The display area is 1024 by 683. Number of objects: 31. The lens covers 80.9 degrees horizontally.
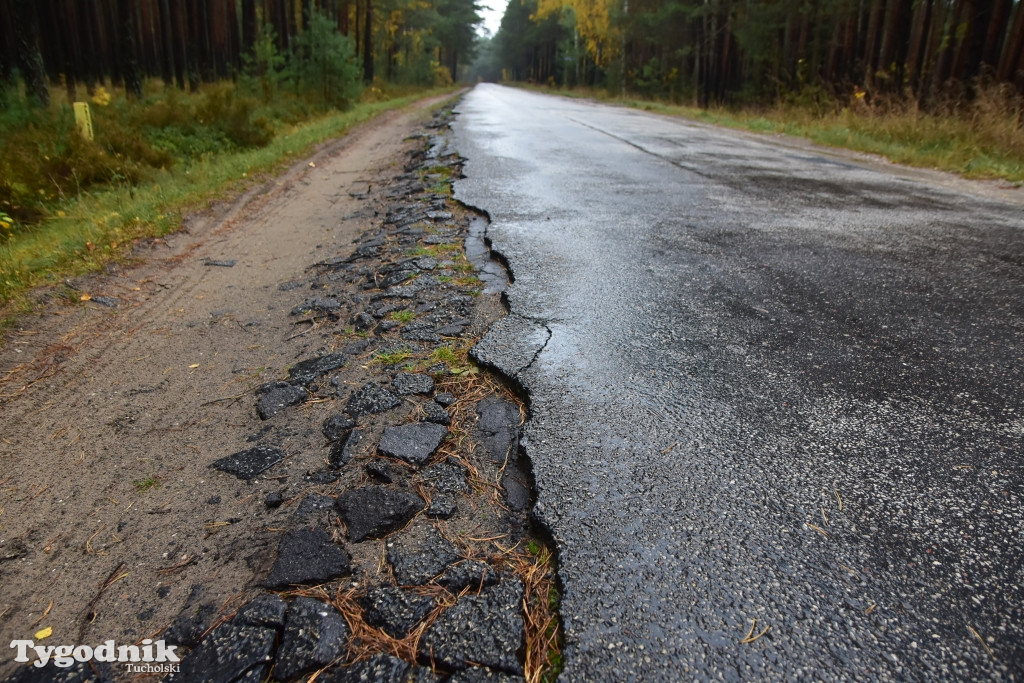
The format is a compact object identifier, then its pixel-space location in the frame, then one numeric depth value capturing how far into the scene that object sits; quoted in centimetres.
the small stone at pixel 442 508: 175
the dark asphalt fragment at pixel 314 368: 265
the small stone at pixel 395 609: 140
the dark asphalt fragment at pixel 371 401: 230
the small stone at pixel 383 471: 190
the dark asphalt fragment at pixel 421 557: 153
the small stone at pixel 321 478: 192
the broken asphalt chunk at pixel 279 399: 241
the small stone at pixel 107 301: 357
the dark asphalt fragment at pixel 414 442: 201
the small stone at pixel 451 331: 290
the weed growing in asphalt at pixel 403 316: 312
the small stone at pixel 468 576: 150
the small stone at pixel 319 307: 344
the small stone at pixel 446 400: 231
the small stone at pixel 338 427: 217
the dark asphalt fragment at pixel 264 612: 142
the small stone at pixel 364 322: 312
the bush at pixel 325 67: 1673
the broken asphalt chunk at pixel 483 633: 130
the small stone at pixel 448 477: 186
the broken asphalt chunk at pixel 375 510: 169
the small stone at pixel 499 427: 203
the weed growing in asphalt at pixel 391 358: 268
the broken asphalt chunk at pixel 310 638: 132
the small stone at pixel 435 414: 220
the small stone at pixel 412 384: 240
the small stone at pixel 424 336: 286
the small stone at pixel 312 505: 177
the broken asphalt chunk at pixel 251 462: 201
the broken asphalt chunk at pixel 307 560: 154
